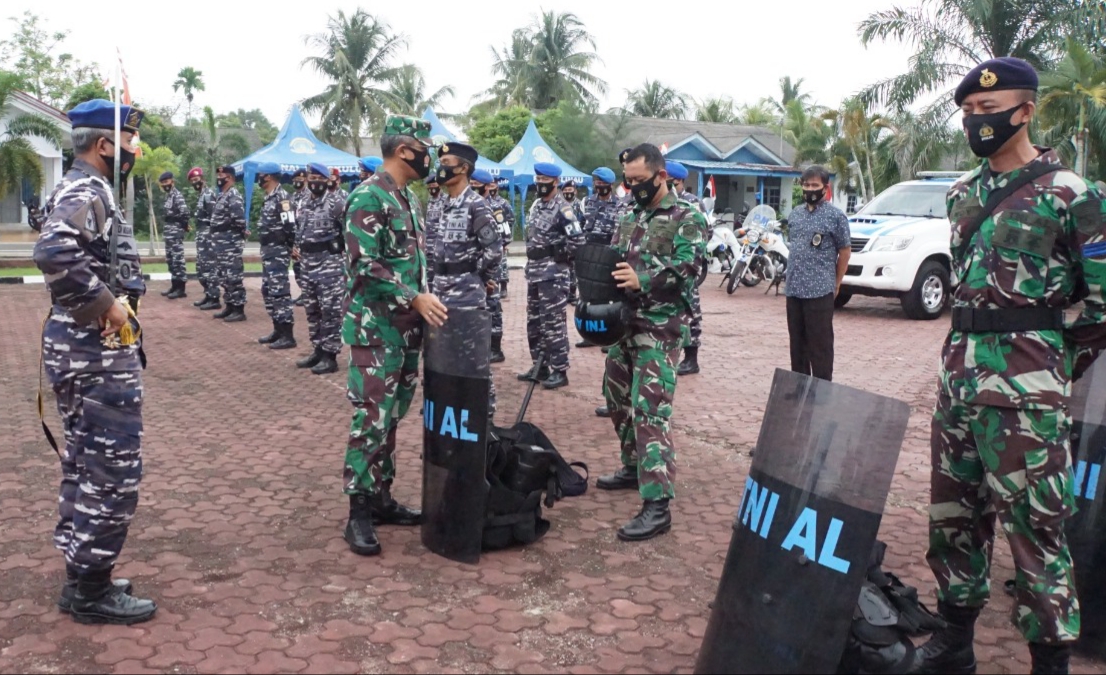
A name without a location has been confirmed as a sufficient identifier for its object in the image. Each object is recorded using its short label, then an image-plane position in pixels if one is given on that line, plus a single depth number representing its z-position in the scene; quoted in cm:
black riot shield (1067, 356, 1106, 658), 345
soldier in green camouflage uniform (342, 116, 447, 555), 441
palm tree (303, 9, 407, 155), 3809
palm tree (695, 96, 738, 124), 4956
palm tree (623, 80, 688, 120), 4981
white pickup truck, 1305
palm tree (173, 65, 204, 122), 4797
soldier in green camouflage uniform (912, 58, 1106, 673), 306
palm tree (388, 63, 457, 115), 3938
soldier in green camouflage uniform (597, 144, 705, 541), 466
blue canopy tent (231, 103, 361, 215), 2375
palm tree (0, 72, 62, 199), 2177
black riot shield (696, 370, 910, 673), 263
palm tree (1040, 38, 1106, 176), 1647
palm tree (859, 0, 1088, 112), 2106
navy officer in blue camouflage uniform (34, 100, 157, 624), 346
